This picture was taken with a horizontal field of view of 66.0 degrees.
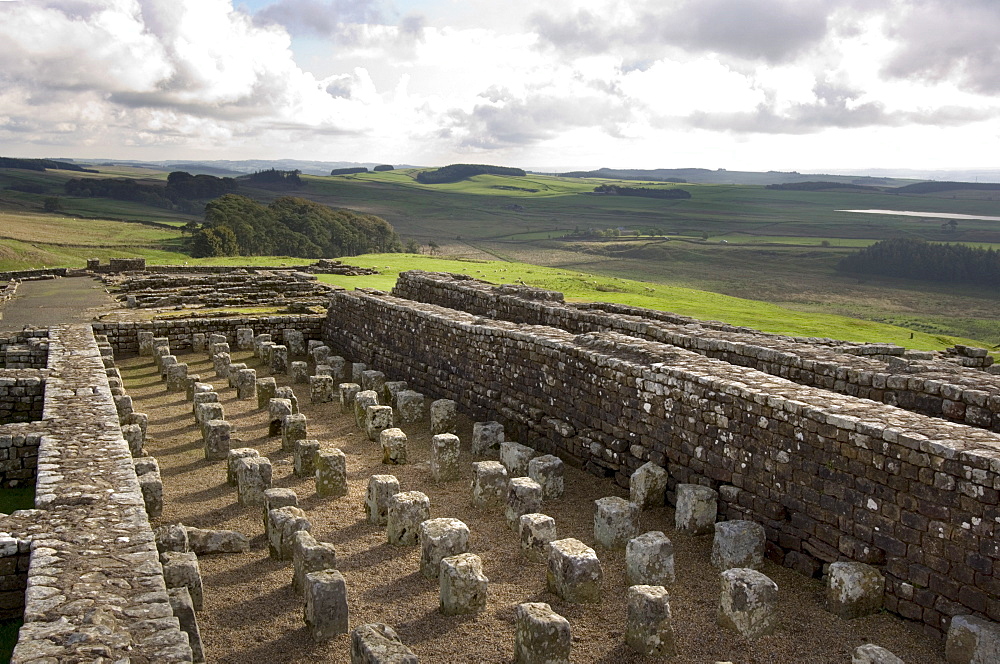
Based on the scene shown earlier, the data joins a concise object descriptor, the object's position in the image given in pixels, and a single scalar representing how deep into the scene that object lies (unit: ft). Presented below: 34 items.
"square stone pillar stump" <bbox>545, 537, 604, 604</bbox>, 25.63
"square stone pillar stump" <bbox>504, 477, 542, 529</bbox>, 32.17
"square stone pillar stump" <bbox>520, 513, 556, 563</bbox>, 28.96
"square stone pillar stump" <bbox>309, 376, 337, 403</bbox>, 54.65
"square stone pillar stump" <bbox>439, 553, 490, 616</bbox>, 24.91
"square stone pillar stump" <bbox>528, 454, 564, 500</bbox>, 35.45
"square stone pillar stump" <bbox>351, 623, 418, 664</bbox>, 20.02
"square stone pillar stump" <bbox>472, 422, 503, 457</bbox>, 42.34
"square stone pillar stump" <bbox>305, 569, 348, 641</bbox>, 23.43
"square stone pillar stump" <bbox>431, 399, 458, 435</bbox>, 46.01
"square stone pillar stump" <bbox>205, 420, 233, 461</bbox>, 41.57
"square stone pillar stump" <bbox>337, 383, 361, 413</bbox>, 51.72
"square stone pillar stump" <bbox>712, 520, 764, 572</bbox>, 28.12
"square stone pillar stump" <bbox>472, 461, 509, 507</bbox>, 34.45
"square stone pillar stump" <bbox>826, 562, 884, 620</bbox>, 24.64
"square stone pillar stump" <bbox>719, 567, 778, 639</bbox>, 23.67
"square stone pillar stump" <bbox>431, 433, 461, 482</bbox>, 38.27
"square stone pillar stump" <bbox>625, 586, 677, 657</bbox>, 22.74
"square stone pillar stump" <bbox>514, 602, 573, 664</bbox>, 21.63
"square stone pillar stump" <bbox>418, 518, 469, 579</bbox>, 27.66
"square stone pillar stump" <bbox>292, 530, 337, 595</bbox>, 26.23
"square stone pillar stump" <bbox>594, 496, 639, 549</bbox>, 30.40
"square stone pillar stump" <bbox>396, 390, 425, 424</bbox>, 49.14
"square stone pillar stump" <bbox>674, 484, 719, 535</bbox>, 31.04
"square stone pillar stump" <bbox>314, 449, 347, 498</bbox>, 36.17
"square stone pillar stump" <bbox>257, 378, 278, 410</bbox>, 52.95
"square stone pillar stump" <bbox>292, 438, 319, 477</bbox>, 38.78
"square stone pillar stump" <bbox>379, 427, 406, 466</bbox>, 41.14
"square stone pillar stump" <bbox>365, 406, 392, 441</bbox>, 45.57
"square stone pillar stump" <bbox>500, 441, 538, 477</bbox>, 37.58
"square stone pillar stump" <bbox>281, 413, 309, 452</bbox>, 43.42
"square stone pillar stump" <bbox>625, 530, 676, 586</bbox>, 26.73
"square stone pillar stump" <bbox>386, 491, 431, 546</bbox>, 30.53
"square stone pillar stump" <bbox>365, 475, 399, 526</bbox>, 32.83
